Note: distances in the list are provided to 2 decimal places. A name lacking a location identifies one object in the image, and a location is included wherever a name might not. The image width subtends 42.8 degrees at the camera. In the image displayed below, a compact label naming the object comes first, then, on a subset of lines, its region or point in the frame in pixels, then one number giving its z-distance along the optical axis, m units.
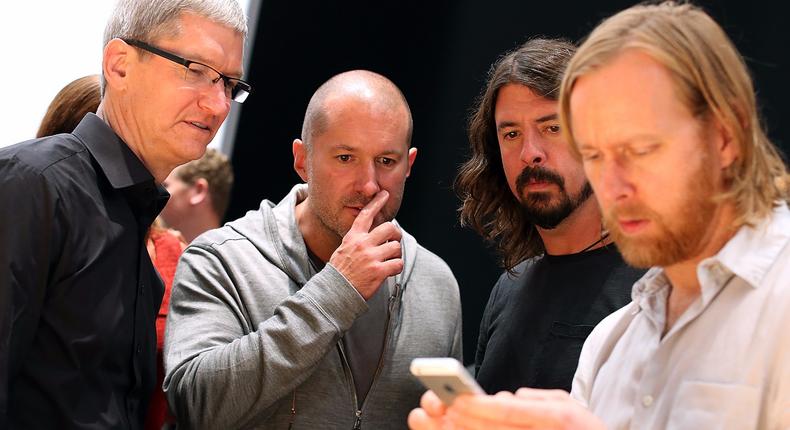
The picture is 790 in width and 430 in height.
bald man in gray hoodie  2.24
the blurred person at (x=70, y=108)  2.54
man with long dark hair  2.35
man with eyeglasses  1.87
